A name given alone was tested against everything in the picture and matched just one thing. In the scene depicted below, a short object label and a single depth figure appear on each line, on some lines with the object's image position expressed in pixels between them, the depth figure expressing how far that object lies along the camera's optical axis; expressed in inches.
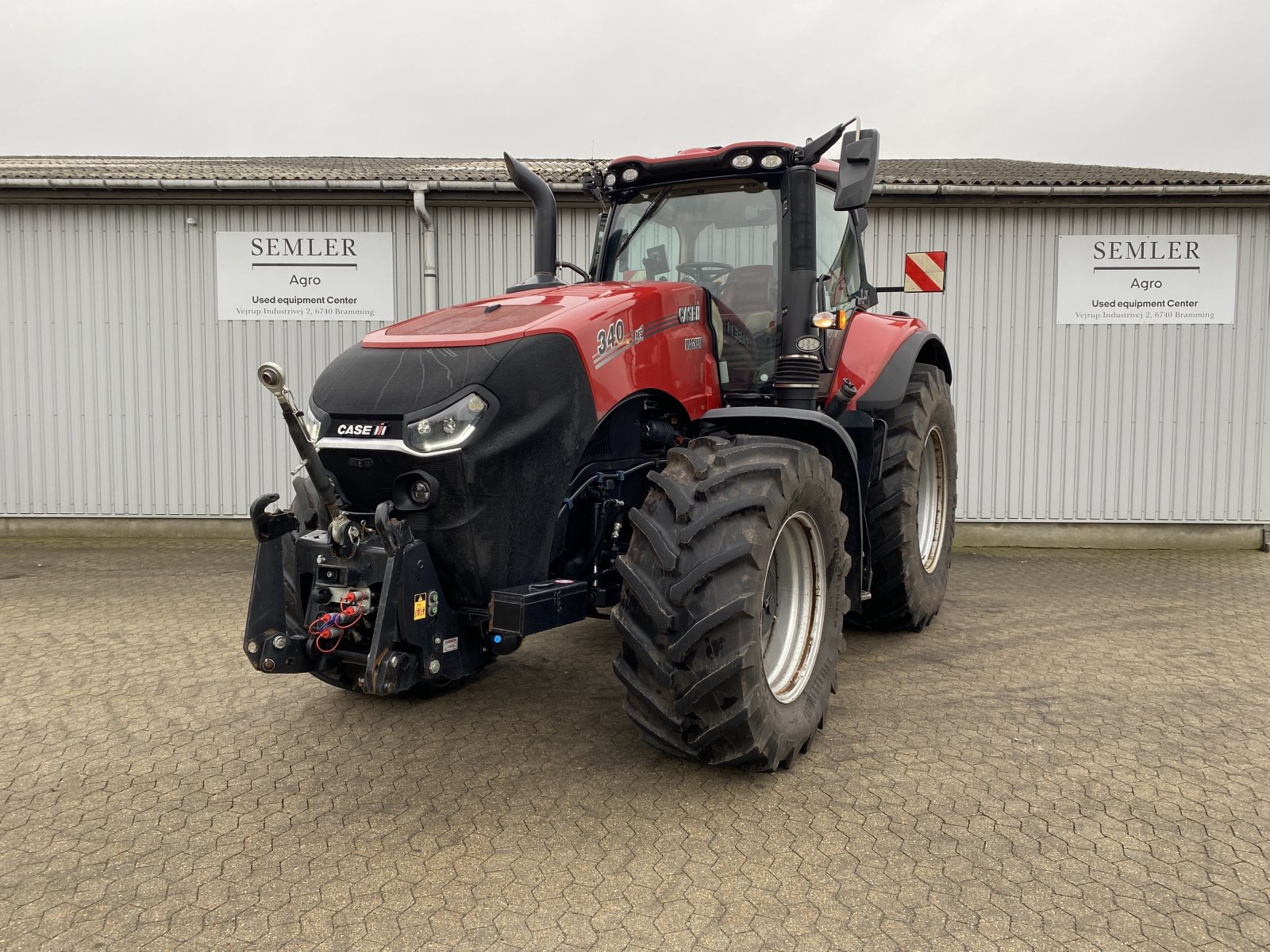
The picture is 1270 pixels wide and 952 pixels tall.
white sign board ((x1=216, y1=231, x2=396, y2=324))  356.5
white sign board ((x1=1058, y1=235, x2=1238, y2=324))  346.0
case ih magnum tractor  129.8
